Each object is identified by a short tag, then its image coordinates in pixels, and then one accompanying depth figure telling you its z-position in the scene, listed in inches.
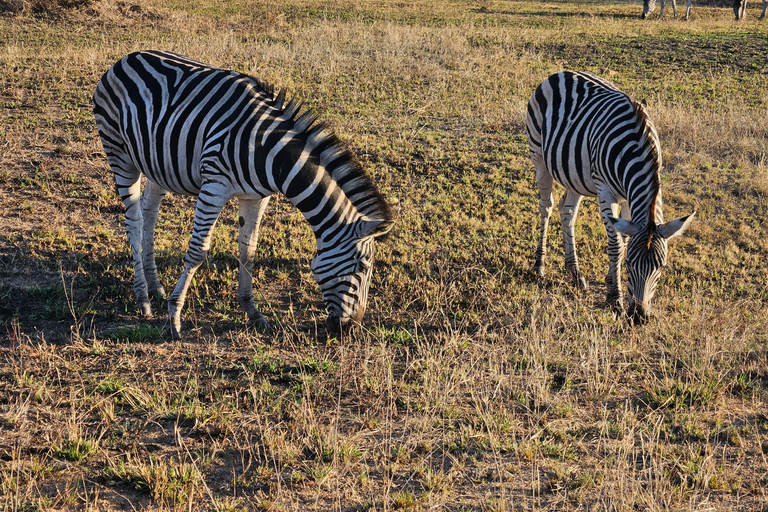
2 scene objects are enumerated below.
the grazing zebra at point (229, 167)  441.7
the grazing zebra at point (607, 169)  488.4
